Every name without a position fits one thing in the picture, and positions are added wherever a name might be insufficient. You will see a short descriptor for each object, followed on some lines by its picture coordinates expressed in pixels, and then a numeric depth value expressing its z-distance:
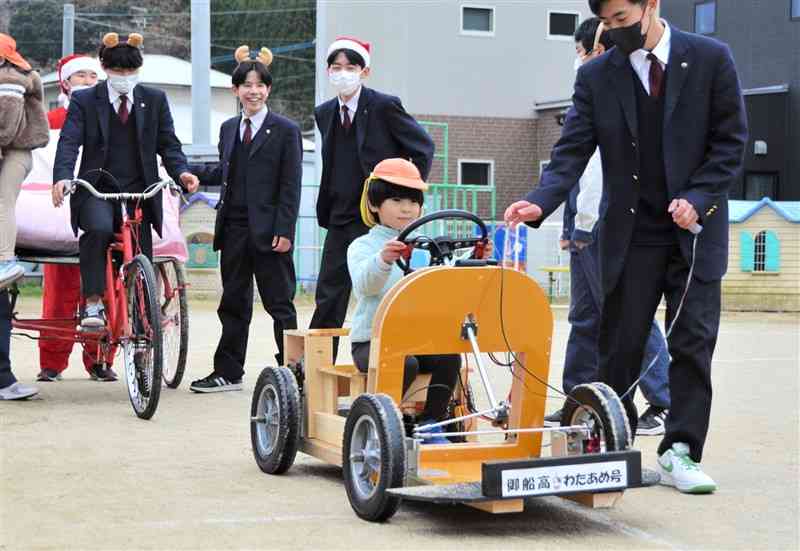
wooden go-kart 5.21
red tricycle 8.44
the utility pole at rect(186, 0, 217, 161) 26.27
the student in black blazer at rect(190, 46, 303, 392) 9.80
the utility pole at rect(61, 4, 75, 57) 41.17
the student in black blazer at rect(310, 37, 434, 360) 8.86
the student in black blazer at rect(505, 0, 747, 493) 6.07
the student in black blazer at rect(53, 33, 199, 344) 9.30
